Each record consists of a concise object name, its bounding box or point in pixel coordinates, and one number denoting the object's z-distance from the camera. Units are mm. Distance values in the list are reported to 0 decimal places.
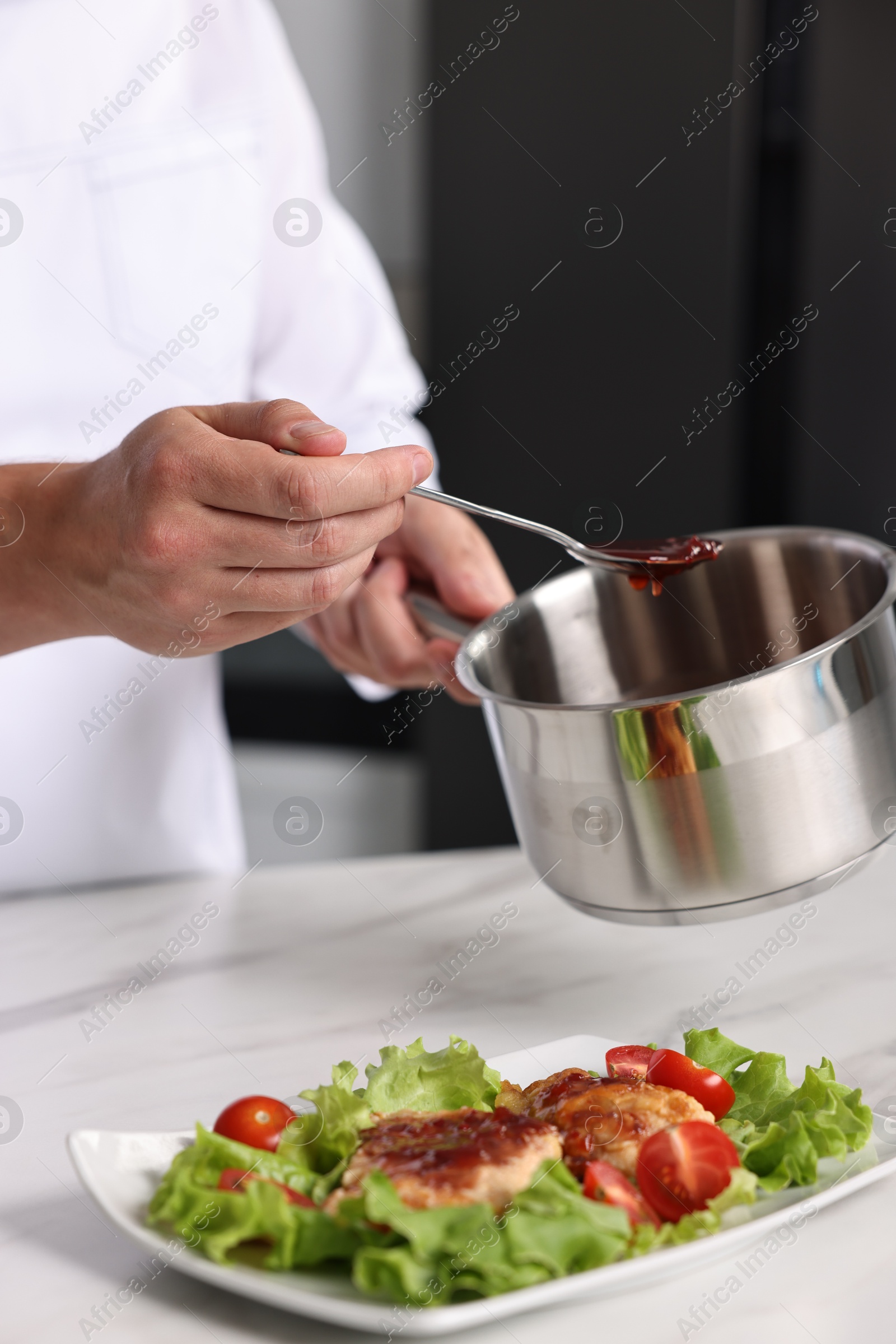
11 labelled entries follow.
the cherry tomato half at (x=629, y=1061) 1191
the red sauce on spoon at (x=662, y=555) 1293
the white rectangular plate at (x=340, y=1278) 1080
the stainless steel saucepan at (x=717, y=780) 1197
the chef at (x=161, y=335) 1390
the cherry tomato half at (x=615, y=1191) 1113
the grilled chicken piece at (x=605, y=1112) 1132
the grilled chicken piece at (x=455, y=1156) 1101
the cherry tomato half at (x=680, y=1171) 1119
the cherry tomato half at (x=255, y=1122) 1143
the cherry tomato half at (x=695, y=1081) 1169
